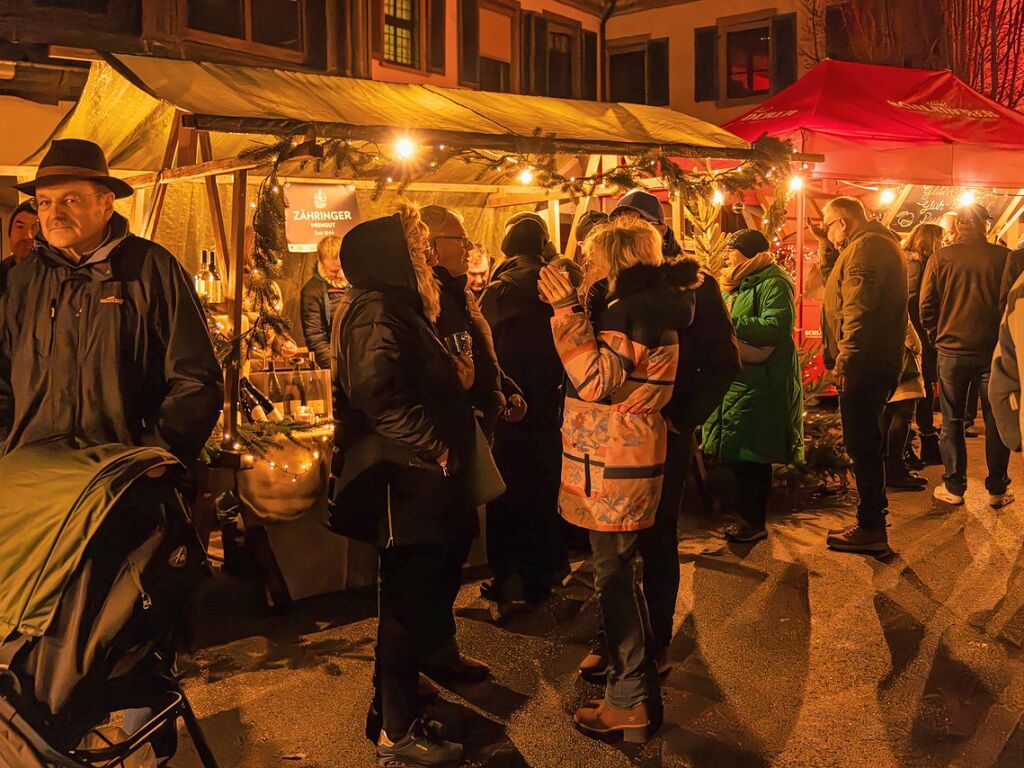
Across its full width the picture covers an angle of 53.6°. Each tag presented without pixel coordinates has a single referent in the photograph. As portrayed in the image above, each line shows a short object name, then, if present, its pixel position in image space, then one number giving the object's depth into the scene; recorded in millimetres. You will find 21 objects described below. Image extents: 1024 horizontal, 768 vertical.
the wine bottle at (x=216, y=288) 6359
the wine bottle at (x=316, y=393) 6258
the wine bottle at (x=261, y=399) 5832
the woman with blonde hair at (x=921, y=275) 9398
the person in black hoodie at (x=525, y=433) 5523
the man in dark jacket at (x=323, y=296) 8312
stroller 2760
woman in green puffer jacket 6398
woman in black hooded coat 3684
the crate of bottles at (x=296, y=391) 6020
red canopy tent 10820
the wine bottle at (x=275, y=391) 6141
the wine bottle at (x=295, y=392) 6184
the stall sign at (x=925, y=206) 12523
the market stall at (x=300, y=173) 5496
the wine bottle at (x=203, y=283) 6368
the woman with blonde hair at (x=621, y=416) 3779
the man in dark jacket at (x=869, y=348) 6188
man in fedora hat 3332
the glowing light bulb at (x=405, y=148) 6954
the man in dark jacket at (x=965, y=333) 7668
